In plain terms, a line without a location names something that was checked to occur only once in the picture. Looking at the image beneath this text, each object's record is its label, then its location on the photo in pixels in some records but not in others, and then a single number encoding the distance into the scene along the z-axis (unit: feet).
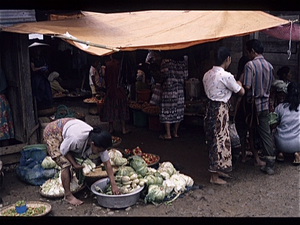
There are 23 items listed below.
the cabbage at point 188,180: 18.22
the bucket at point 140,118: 29.91
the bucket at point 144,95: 30.25
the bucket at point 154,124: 28.53
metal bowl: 15.87
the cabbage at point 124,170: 17.25
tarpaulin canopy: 18.40
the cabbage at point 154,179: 17.13
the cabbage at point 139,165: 17.80
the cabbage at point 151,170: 18.17
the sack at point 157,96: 26.16
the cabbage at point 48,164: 19.38
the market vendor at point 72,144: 14.61
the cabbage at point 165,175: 17.97
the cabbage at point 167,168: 18.58
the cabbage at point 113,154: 18.66
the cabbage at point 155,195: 16.51
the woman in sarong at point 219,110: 17.57
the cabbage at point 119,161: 18.54
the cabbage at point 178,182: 17.57
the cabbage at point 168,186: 17.18
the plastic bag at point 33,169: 19.30
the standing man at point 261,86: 19.04
